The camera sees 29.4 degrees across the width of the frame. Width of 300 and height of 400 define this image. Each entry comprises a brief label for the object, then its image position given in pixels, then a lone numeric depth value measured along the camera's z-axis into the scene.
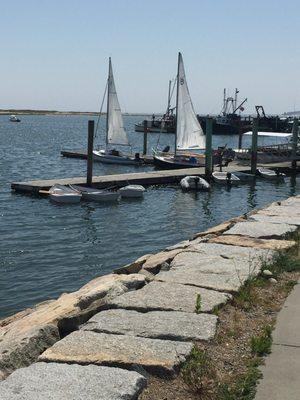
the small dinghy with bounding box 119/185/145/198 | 27.00
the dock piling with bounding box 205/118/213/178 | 33.47
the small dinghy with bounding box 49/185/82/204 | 24.62
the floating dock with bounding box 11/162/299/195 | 27.34
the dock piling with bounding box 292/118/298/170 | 40.66
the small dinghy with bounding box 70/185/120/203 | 25.83
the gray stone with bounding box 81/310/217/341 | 4.56
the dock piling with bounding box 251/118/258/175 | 36.53
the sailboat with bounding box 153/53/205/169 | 39.81
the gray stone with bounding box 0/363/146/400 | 3.44
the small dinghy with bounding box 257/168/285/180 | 36.53
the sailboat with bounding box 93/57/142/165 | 44.66
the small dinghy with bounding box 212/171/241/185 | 32.88
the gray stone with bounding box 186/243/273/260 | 7.39
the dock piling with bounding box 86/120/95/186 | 27.81
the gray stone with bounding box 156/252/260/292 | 6.07
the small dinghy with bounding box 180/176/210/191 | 30.39
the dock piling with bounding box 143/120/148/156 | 49.75
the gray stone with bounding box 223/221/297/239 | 8.80
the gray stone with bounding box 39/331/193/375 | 3.99
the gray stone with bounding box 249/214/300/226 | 9.97
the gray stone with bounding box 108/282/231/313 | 5.28
